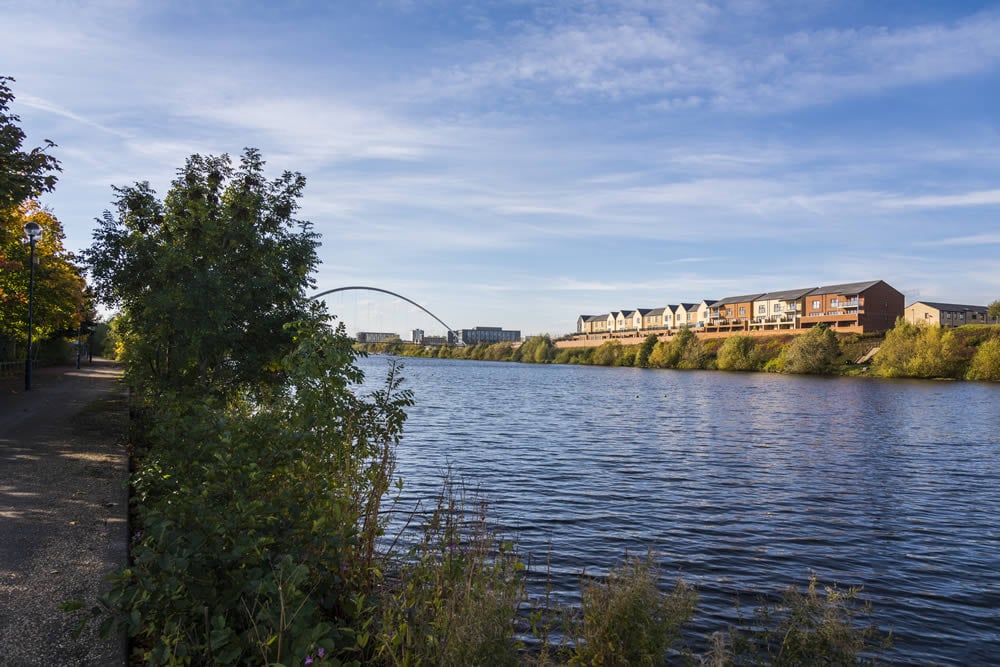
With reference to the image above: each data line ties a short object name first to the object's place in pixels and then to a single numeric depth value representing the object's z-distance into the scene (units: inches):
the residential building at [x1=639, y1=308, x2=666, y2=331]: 6525.6
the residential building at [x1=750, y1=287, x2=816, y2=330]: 4783.5
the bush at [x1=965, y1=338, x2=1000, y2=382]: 2773.4
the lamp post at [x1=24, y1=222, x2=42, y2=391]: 920.9
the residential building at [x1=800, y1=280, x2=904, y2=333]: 4252.5
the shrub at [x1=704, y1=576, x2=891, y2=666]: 229.3
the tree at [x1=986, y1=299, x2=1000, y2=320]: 4357.8
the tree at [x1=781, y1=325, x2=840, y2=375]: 3390.7
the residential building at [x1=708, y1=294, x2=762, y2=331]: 5339.6
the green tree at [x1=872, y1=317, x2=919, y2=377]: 3056.1
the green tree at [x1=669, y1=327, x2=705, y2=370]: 4259.4
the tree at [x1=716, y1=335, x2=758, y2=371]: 3882.9
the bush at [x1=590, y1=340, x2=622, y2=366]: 5073.8
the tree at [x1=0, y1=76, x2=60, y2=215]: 575.8
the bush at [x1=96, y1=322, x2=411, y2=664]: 174.2
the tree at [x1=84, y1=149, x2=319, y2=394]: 505.4
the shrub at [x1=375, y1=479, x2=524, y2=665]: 178.5
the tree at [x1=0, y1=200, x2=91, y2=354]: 1037.8
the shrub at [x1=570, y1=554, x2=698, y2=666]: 227.5
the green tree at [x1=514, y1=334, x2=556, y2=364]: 6221.5
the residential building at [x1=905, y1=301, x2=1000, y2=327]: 4473.4
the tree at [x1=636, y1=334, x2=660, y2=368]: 4688.0
